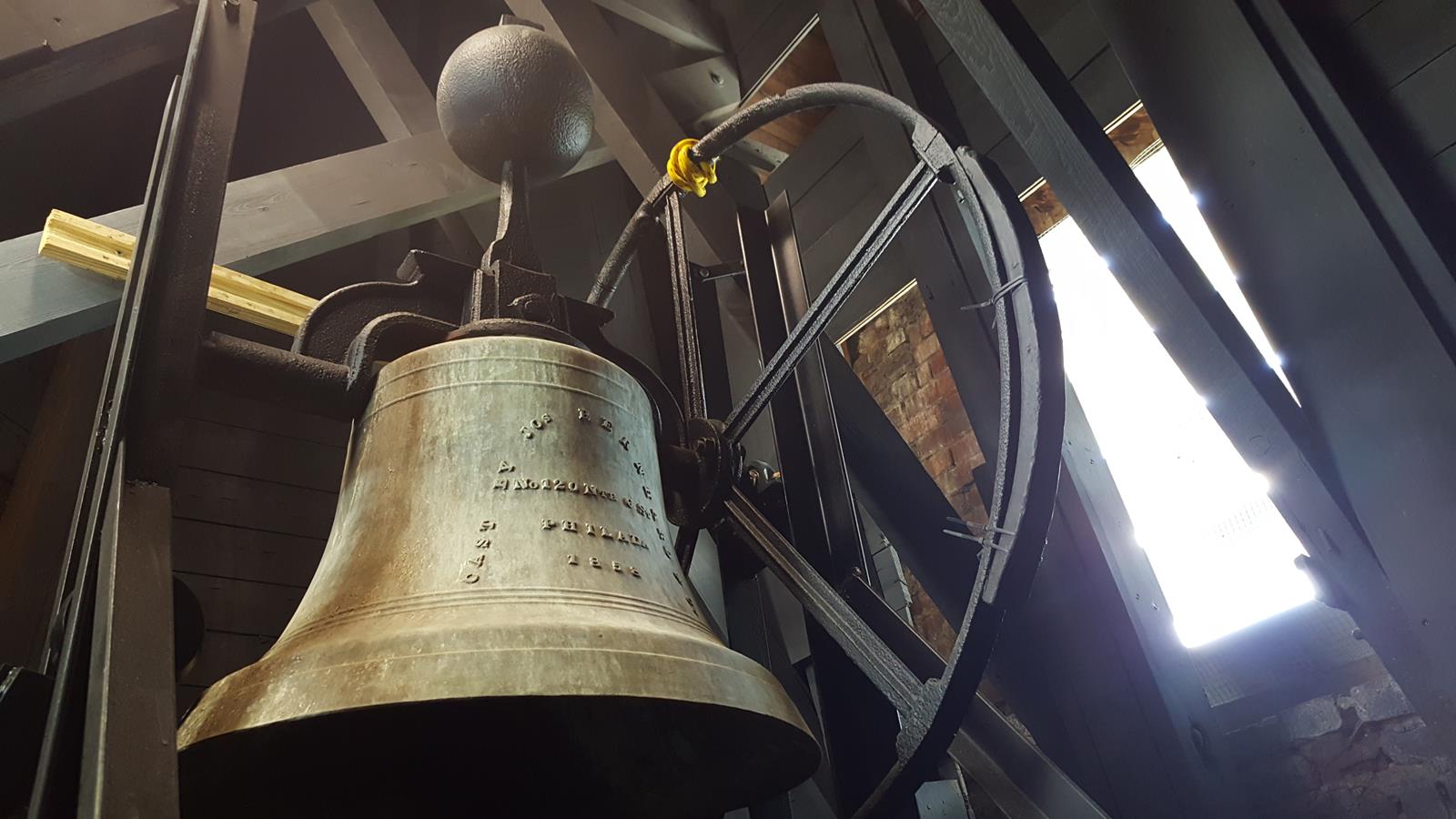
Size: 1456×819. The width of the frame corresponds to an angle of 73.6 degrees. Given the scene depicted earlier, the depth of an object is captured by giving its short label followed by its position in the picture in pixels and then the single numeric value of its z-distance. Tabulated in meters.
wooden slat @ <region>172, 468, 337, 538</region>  2.31
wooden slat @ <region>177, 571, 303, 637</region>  2.14
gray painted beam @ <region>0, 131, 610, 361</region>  1.50
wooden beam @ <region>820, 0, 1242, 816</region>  1.31
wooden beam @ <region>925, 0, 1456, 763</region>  0.96
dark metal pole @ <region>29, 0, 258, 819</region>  0.66
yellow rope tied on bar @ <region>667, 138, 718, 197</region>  1.49
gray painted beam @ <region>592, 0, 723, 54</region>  2.25
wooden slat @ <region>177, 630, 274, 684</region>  2.00
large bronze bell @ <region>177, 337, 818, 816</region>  0.76
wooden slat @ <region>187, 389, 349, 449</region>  2.49
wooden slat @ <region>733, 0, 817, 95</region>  2.26
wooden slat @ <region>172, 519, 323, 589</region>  2.21
